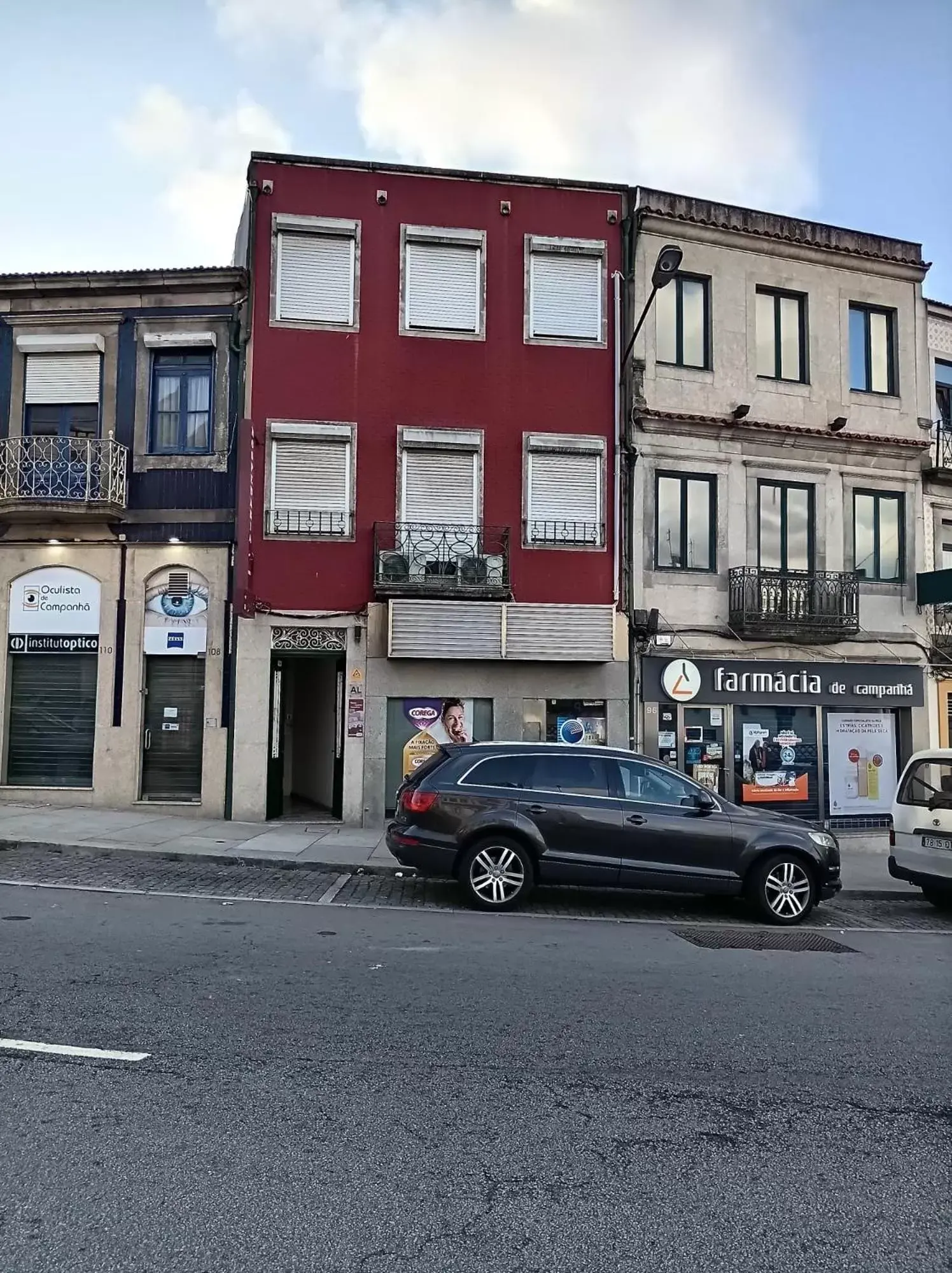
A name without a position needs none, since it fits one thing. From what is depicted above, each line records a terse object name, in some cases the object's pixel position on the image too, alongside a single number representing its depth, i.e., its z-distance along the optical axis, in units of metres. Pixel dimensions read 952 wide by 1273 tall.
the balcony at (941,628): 17.95
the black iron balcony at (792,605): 16.58
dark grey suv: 9.52
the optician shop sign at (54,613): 15.88
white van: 10.49
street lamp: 13.86
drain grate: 8.38
